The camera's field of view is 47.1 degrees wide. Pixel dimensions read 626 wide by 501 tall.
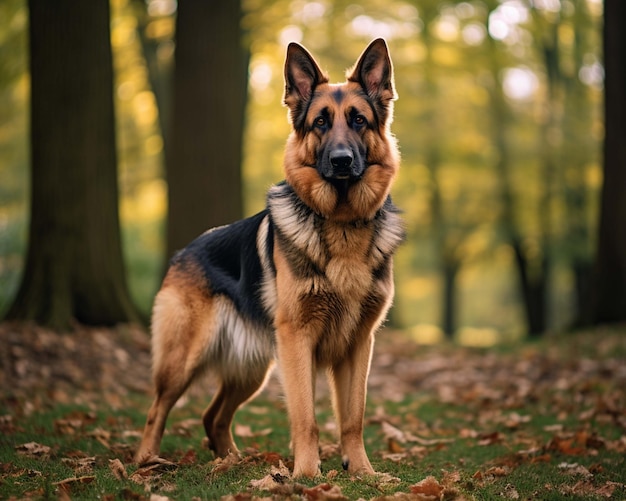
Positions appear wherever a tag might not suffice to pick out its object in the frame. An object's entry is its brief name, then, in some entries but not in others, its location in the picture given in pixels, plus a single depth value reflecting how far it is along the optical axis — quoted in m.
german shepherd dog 4.68
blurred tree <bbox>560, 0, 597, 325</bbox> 18.61
